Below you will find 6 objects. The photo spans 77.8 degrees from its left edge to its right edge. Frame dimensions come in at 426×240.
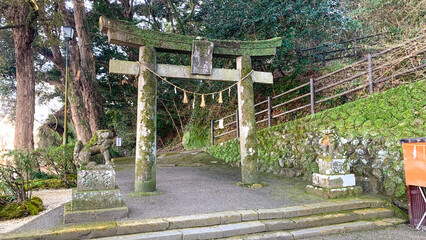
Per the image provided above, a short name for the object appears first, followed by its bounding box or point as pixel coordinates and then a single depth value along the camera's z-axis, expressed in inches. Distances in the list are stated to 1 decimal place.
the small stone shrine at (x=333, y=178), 207.3
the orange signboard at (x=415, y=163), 162.1
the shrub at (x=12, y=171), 185.2
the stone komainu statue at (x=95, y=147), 262.9
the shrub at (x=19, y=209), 167.0
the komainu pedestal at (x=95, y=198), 151.8
